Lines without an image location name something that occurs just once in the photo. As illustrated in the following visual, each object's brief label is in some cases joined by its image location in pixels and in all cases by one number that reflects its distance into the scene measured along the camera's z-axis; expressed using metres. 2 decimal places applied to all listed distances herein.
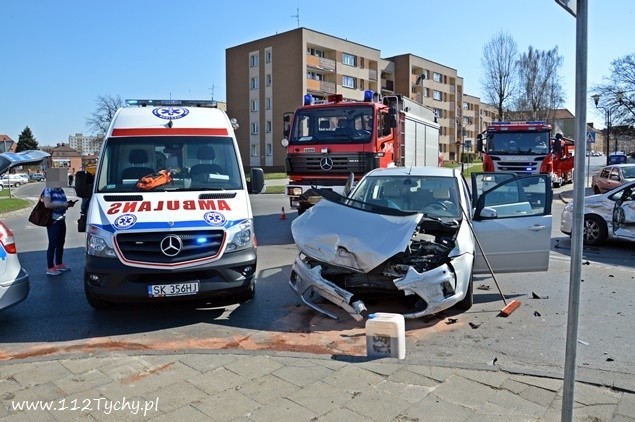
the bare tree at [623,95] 48.38
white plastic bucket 4.81
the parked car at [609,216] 10.77
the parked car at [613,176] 21.95
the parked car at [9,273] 5.60
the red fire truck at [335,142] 12.31
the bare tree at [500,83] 51.75
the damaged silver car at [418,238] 5.75
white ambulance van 5.75
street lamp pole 46.05
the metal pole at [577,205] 2.83
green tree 102.84
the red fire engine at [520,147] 22.56
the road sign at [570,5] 2.80
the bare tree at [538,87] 52.66
